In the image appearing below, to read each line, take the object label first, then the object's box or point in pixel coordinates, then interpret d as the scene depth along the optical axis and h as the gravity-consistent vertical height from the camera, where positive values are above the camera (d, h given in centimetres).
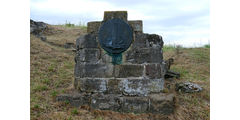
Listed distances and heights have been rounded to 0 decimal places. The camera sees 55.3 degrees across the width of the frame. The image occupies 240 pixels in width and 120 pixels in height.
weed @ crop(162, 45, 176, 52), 1118 +66
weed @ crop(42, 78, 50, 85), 551 -49
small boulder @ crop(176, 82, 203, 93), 495 -61
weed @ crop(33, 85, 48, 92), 497 -59
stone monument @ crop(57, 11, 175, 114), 402 -14
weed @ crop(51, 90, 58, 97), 464 -67
